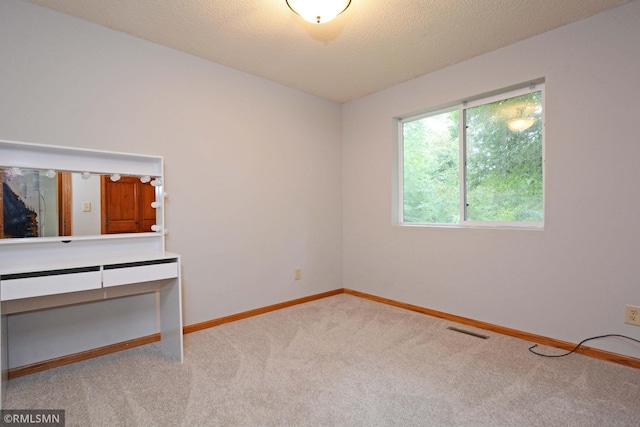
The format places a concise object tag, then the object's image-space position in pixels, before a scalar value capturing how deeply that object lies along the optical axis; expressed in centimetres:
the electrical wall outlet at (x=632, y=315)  208
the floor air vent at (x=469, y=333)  260
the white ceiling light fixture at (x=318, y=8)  185
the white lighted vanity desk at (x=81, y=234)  187
